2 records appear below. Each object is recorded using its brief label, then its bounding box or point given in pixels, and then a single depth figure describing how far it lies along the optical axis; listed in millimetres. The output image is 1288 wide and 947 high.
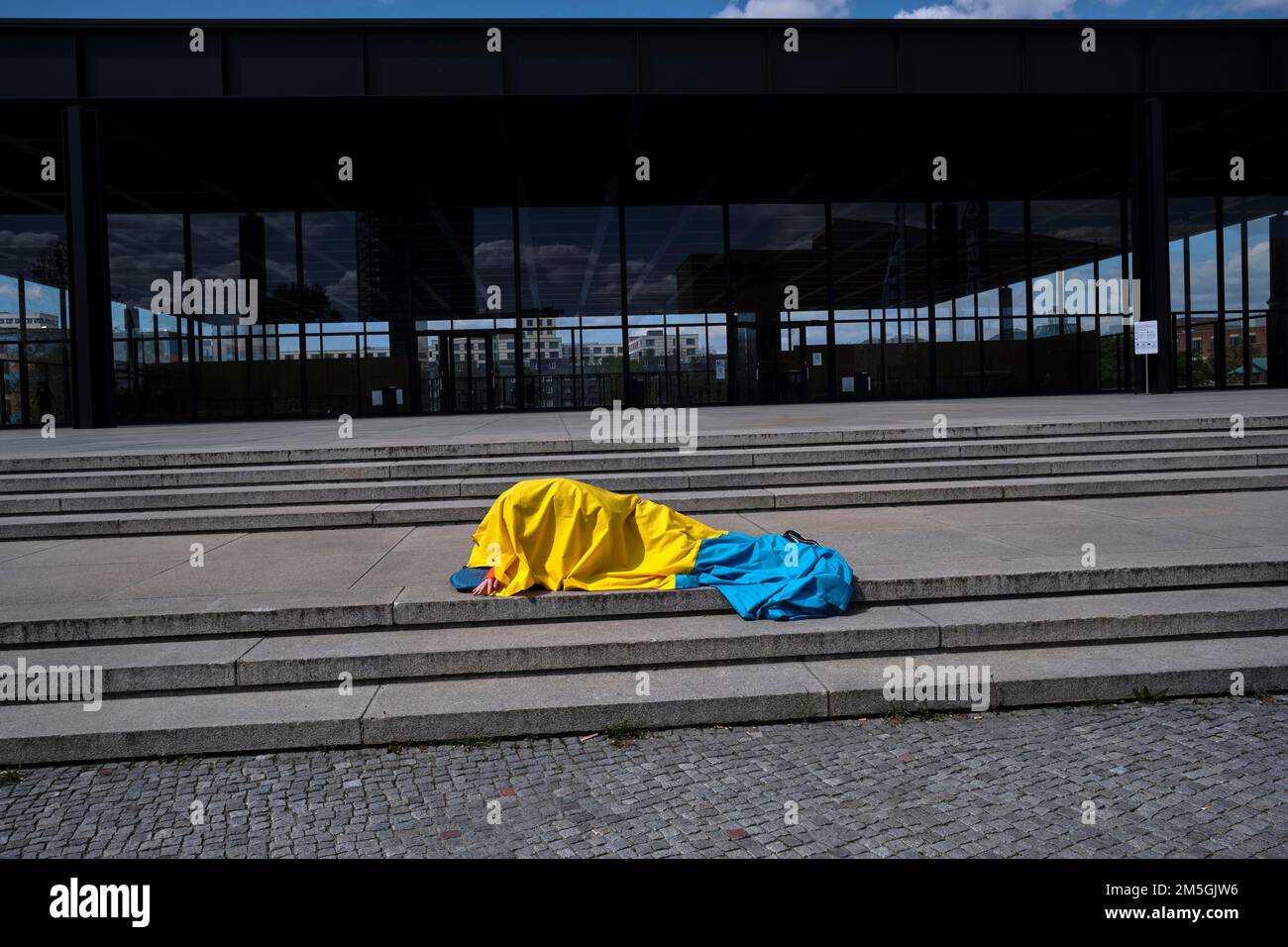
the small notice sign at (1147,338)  17438
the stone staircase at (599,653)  4785
